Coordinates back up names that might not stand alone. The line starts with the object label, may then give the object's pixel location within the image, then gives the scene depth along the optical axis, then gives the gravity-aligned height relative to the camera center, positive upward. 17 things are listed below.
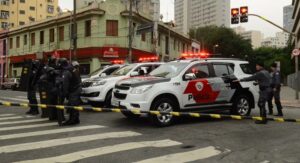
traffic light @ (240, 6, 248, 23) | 25.36 +3.69
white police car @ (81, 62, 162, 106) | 13.30 -0.41
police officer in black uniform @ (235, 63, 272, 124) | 11.27 -0.18
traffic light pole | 25.53 +3.28
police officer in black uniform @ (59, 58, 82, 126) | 10.70 -0.30
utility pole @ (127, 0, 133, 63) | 33.13 +3.40
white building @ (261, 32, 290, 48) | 170.25 +14.42
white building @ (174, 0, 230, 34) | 97.20 +15.47
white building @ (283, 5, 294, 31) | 124.25 +17.95
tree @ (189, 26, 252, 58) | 78.62 +6.22
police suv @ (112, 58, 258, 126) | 10.34 -0.37
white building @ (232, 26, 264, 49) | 163.75 +16.03
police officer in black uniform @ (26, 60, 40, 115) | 12.51 -0.11
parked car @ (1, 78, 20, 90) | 38.29 -0.80
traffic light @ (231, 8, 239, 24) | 25.77 +3.65
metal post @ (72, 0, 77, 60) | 32.72 +3.09
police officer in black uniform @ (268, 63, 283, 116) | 13.09 -0.36
